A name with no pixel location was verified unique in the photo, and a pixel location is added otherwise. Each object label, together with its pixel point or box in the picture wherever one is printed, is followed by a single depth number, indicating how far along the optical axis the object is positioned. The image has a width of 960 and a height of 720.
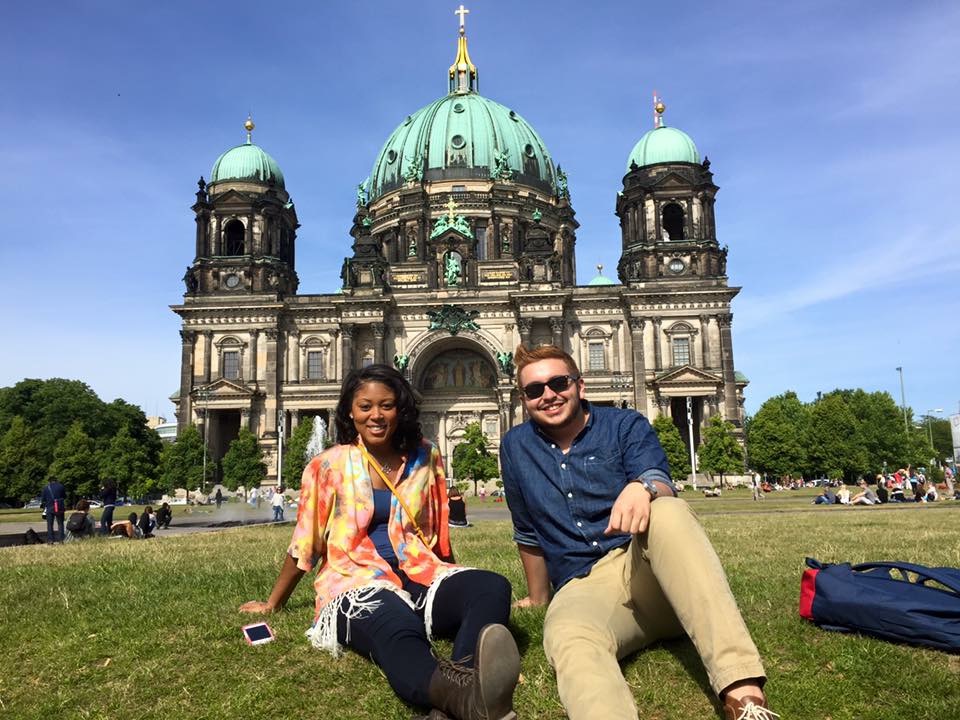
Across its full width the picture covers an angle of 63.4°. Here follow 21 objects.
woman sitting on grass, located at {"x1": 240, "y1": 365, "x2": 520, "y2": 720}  4.22
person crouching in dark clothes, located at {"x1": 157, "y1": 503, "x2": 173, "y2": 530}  26.83
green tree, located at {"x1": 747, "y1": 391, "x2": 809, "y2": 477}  56.59
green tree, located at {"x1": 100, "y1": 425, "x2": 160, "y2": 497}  56.34
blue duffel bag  4.66
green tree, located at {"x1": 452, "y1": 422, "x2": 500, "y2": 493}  51.38
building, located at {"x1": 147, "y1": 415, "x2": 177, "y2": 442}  189.38
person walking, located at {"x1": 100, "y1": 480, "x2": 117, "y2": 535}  21.52
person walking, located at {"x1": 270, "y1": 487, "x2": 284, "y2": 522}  28.06
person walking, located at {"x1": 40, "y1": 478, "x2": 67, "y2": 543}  18.36
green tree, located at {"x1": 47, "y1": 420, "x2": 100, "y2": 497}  55.72
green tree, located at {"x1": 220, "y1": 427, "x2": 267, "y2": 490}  52.31
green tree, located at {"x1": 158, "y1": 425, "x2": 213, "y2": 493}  53.03
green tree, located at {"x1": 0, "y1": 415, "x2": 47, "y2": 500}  56.75
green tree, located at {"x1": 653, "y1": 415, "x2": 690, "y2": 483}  49.78
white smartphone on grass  5.32
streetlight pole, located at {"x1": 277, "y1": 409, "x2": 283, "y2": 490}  52.43
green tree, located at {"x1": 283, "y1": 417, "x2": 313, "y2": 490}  52.22
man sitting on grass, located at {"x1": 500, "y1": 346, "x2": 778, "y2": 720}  3.43
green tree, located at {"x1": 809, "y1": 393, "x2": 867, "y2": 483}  62.66
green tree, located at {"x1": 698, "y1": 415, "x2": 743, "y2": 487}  50.06
